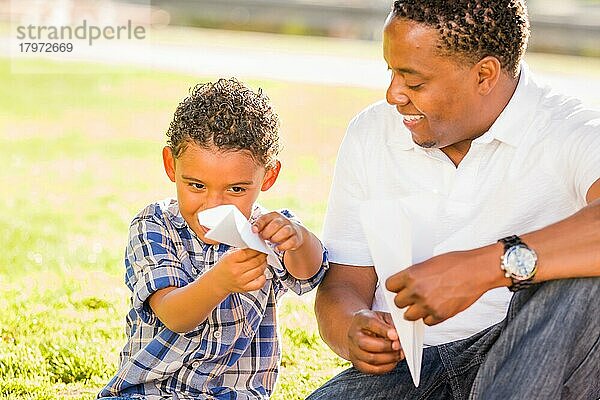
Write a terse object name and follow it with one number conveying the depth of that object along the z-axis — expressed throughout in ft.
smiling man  10.46
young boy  10.50
